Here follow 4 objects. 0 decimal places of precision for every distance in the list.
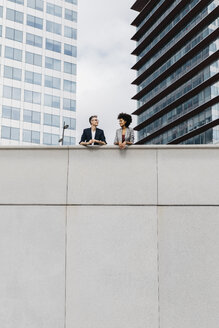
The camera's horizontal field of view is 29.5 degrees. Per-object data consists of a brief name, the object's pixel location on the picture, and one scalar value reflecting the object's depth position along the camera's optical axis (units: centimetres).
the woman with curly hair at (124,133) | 749
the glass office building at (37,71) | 6050
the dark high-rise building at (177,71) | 5559
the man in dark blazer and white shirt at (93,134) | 769
